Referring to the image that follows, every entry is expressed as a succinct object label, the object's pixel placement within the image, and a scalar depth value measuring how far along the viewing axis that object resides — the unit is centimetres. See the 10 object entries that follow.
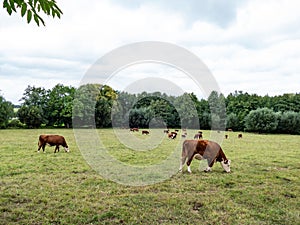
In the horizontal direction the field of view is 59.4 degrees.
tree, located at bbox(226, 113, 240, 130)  4766
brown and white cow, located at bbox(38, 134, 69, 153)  1312
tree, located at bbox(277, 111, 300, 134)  4188
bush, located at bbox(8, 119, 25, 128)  4262
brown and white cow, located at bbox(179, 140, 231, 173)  889
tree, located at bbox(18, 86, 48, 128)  4275
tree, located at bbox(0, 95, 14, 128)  3953
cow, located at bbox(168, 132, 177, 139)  2293
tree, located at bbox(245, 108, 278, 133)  4088
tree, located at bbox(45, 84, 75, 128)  4644
